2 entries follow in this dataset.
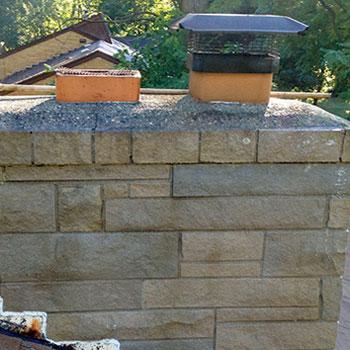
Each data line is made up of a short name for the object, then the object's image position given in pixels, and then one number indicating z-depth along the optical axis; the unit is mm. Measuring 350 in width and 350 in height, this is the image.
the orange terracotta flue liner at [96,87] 2902
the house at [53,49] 16344
